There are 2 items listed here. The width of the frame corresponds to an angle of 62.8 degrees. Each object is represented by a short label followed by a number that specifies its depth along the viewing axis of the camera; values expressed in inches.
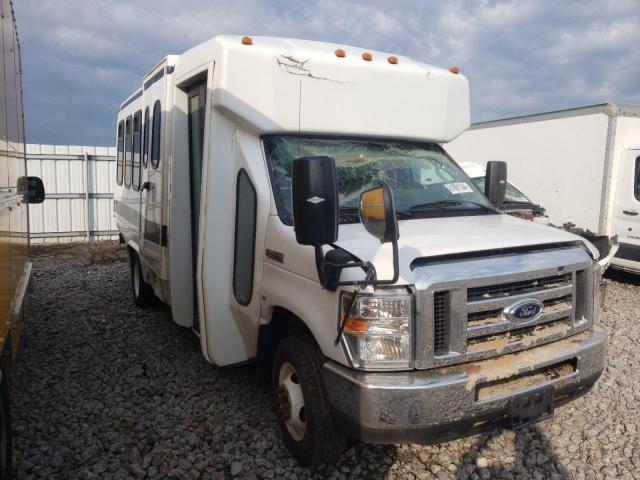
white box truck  359.6
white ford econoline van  109.2
